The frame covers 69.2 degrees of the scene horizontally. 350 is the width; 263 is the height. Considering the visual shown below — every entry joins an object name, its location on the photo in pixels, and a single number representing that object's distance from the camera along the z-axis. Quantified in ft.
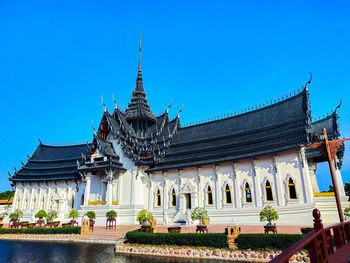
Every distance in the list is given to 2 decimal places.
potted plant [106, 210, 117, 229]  70.90
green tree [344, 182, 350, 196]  141.40
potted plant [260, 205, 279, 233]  48.47
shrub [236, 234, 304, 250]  37.53
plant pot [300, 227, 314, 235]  40.06
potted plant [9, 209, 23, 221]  90.55
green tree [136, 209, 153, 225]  59.98
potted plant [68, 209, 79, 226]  76.61
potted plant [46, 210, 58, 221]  81.89
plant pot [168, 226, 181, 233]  50.31
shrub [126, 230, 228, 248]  43.19
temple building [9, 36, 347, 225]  61.93
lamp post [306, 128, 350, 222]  35.32
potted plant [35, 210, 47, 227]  82.30
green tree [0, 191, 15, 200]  219.16
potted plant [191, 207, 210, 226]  57.42
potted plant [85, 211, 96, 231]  73.99
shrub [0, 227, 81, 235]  66.13
